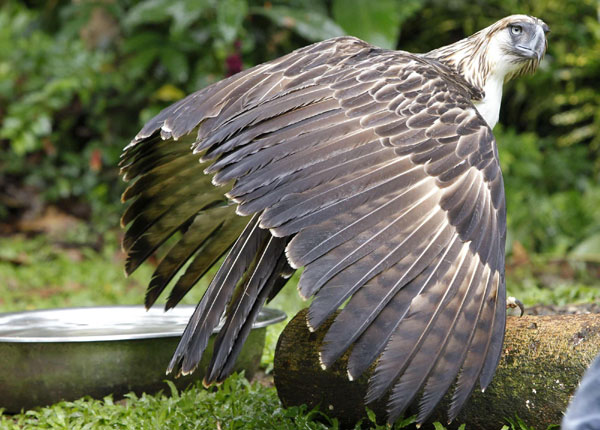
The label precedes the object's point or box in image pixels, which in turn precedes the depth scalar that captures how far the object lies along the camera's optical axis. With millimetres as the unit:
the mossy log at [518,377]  5910
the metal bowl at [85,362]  7297
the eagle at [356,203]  5203
